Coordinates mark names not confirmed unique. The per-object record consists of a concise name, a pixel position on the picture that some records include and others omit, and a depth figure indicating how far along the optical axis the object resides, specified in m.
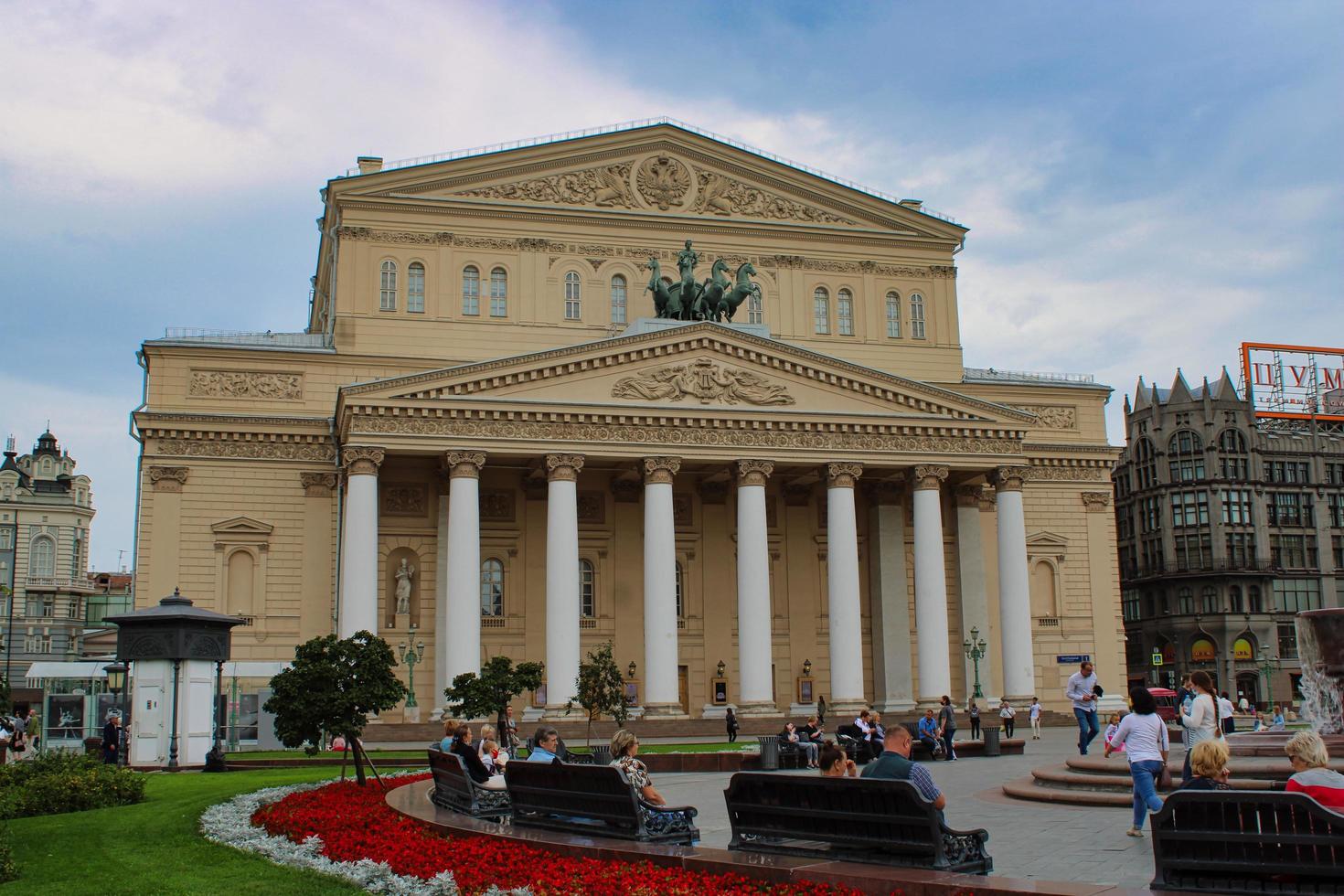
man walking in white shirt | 26.59
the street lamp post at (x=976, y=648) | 49.88
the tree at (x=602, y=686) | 40.16
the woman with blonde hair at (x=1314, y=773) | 11.05
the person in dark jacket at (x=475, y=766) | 18.89
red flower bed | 11.74
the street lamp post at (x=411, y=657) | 43.97
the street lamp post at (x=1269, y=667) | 80.16
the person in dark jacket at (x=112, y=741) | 32.34
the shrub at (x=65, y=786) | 21.47
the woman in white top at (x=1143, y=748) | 15.17
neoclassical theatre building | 45.34
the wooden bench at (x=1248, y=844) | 9.95
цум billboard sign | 94.94
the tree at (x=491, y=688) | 33.22
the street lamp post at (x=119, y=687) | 32.47
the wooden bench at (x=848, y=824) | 11.51
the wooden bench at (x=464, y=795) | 16.84
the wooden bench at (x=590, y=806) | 13.77
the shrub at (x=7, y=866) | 14.98
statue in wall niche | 48.03
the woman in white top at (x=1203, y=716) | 16.27
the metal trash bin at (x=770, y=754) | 31.95
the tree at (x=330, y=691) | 22.06
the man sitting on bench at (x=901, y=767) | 12.41
